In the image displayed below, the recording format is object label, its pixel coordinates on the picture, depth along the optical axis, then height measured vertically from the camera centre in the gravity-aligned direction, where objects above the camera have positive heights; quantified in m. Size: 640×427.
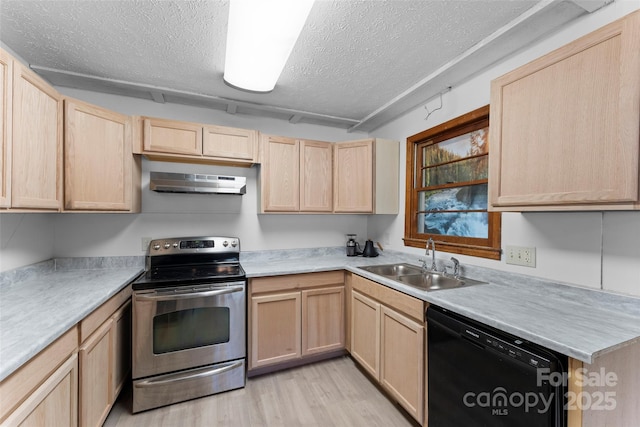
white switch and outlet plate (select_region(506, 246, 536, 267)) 1.62 -0.26
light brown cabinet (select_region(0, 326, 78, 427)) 0.90 -0.70
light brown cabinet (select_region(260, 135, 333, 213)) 2.58 +0.36
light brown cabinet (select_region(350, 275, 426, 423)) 1.66 -0.92
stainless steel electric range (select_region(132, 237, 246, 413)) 1.89 -0.93
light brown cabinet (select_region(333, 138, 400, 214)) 2.73 +0.37
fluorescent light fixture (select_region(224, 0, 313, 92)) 1.24 +0.94
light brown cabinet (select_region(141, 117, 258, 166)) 2.20 +0.59
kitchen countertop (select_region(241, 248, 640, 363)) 0.99 -0.46
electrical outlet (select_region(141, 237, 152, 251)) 2.44 -0.30
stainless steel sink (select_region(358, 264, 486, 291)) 1.97 -0.52
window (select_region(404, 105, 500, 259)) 1.99 +0.21
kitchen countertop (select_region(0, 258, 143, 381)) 0.99 -0.49
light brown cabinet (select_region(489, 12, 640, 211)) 1.02 +0.39
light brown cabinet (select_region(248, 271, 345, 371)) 2.22 -0.92
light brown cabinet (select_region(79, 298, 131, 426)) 1.40 -0.93
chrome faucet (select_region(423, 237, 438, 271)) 2.21 -0.33
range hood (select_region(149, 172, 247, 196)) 2.16 +0.23
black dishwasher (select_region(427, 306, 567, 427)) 1.01 -0.73
